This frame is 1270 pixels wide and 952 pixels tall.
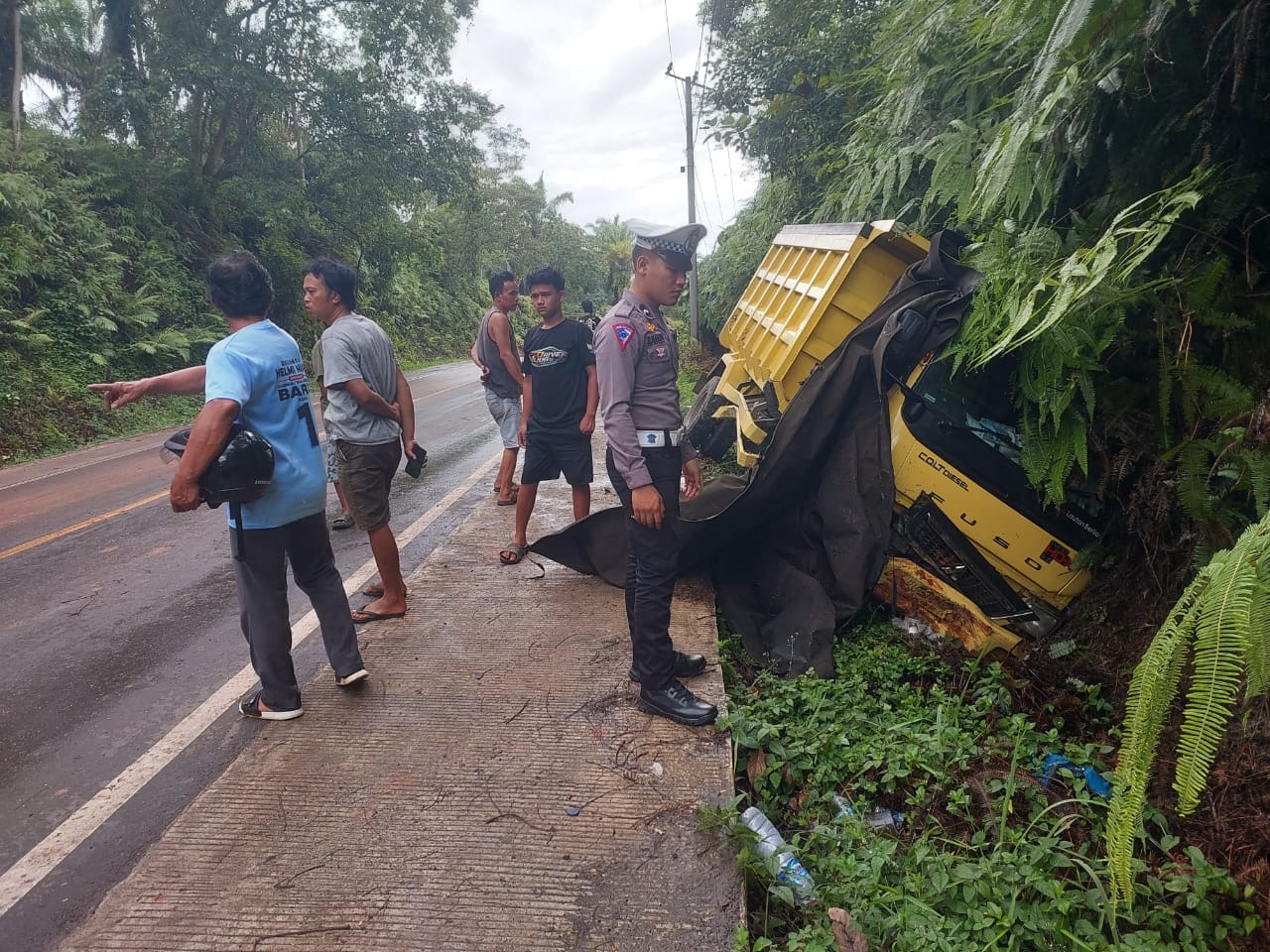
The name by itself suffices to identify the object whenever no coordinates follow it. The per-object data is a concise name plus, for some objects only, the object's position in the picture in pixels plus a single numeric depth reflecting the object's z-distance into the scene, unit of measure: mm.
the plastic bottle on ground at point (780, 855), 2230
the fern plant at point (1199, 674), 1529
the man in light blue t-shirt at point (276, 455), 2918
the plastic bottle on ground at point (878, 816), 2564
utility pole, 18016
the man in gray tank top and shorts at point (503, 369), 6082
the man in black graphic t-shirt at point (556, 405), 4922
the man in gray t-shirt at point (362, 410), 3898
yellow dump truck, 3553
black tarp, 3729
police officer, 3086
